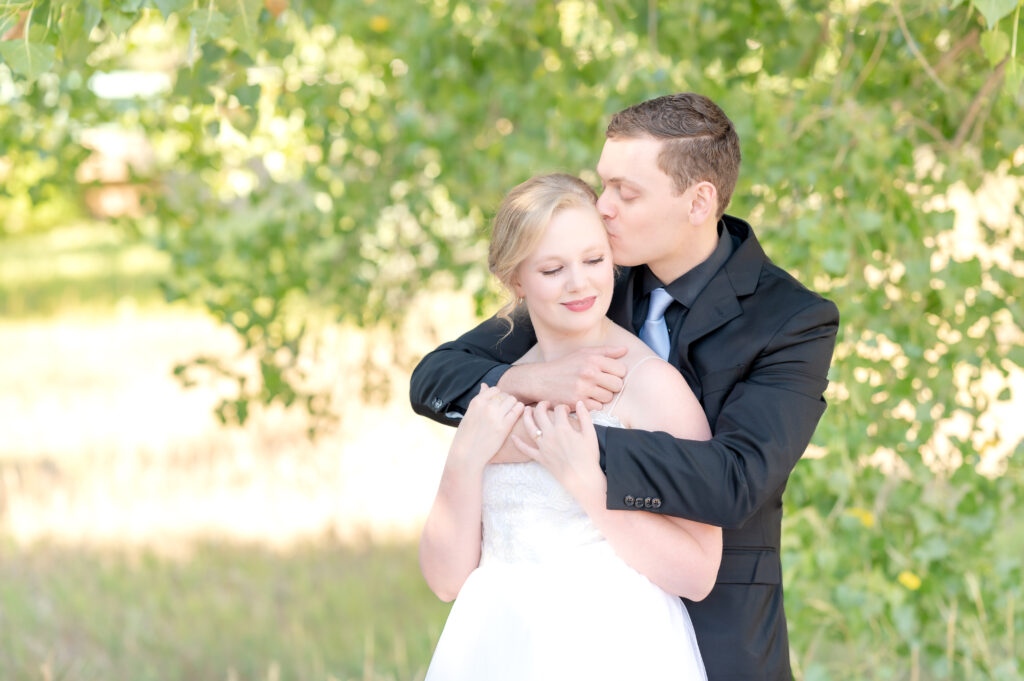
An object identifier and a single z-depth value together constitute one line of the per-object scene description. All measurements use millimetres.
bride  4090
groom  3891
